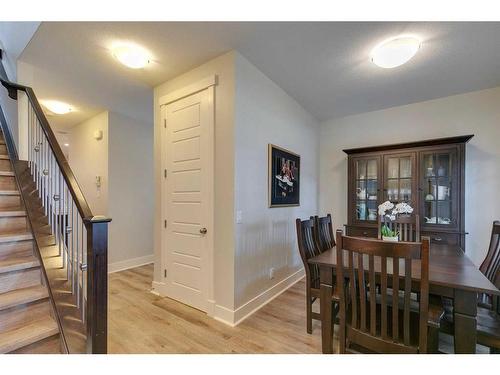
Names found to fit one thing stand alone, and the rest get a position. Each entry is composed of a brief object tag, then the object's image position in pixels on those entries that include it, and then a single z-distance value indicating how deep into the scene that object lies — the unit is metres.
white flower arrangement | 2.23
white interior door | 2.48
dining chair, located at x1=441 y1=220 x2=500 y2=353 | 1.40
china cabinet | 2.95
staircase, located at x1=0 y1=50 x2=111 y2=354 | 1.33
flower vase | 2.15
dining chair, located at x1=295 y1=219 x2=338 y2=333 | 2.09
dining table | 1.32
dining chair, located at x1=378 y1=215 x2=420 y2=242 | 2.59
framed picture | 2.83
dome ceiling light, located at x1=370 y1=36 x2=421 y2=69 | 2.03
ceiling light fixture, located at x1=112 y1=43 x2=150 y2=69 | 2.20
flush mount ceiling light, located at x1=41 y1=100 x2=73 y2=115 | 3.55
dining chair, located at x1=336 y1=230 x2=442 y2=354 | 1.23
